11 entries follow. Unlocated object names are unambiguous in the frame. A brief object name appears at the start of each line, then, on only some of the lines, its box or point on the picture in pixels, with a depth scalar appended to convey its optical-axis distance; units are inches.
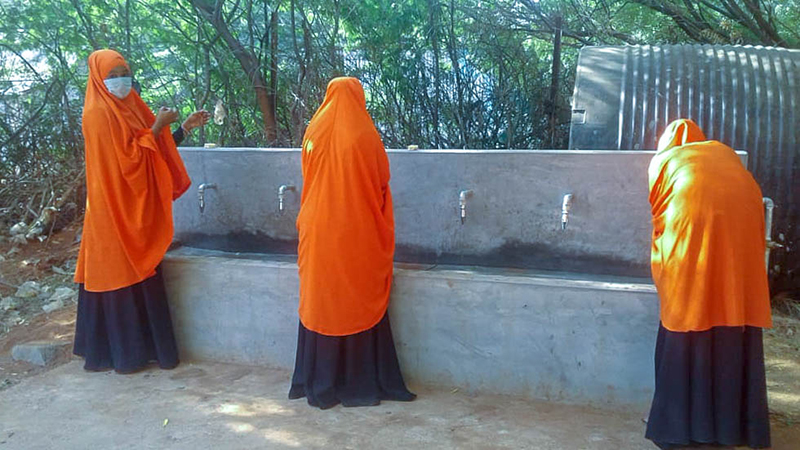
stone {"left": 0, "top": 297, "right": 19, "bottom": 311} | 212.7
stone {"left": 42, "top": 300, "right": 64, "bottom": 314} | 211.2
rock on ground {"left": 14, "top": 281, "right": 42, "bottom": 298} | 220.5
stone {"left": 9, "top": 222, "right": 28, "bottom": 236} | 261.0
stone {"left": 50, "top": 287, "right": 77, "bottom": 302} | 218.2
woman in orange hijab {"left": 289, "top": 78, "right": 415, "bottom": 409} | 140.5
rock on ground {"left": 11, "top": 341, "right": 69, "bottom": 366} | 178.5
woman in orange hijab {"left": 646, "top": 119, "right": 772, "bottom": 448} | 112.8
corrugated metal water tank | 191.3
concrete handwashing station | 138.2
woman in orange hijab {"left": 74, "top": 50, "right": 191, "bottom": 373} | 159.0
